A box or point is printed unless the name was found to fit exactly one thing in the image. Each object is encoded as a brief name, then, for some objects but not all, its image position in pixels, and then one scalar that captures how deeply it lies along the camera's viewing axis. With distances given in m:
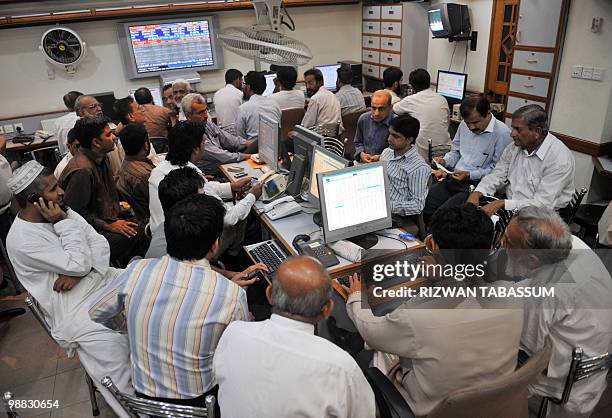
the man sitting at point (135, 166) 2.95
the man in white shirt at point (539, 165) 2.75
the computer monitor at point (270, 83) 6.20
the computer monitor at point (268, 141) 3.33
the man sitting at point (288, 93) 4.70
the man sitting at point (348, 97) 4.98
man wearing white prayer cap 1.94
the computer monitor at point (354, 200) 2.16
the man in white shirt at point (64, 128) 4.36
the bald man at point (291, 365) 1.21
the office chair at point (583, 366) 1.47
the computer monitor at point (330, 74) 6.71
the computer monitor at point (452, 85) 5.35
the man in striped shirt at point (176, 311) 1.53
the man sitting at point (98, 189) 2.87
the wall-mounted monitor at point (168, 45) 5.86
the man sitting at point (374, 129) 3.66
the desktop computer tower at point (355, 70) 6.72
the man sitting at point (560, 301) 1.60
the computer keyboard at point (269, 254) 2.27
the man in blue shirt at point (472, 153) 3.24
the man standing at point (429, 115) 4.09
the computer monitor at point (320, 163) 2.41
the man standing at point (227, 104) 4.97
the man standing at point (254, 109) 4.27
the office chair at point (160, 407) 1.38
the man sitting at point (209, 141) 3.76
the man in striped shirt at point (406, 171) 2.69
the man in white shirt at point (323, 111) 4.55
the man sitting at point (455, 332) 1.39
